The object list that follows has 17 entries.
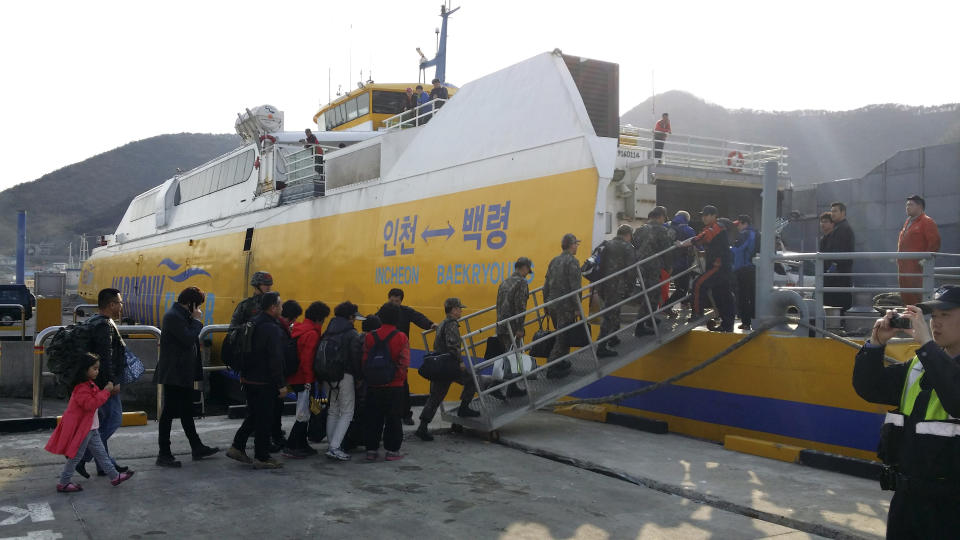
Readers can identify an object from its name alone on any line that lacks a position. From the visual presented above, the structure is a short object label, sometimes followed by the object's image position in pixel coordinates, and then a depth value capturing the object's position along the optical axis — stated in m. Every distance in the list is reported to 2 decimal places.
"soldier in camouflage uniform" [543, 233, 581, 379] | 7.77
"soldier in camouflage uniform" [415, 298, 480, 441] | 7.45
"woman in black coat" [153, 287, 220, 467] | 6.29
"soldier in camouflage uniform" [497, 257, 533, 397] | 7.70
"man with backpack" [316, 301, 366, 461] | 6.50
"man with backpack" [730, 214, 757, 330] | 8.35
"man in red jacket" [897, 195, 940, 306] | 7.30
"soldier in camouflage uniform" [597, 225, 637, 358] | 7.91
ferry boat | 7.23
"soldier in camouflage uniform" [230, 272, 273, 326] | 6.79
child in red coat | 5.48
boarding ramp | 7.39
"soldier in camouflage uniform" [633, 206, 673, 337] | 8.09
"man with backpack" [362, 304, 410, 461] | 6.62
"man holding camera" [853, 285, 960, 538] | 2.95
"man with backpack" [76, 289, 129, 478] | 5.71
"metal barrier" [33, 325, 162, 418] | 7.78
